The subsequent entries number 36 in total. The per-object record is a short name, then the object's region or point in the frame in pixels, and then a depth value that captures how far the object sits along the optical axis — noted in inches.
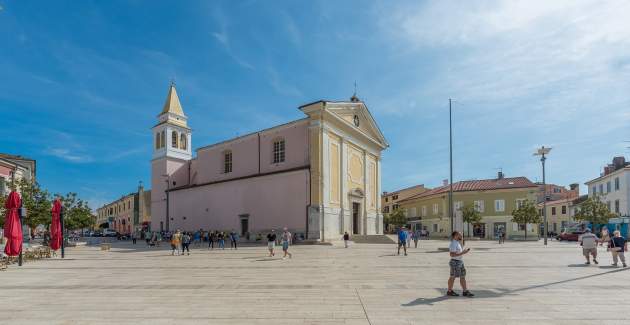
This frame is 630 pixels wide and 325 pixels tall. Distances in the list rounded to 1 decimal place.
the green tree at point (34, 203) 1109.7
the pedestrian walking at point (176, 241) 900.0
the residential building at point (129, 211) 2765.7
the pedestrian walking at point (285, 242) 764.6
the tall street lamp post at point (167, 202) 1873.8
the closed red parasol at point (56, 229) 782.5
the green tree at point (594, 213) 1589.6
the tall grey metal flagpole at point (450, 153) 1103.2
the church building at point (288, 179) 1343.5
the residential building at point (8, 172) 1291.8
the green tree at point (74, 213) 1310.3
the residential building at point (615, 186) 1763.0
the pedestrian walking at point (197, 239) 1409.3
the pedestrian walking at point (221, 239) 1122.9
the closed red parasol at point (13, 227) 582.6
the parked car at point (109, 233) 2636.8
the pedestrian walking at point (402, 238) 842.8
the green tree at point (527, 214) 1771.7
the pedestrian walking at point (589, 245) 621.9
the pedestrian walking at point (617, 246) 587.9
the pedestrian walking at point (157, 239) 1336.1
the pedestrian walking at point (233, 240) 1119.0
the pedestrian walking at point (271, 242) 784.9
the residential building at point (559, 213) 2428.6
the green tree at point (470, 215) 1971.0
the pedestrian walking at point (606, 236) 640.3
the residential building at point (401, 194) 3070.9
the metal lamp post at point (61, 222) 812.4
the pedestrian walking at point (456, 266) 361.1
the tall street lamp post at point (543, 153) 1274.6
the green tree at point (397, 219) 2554.1
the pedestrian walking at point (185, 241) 920.9
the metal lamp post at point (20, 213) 646.3
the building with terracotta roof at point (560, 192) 2832.2
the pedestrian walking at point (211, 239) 1160.8
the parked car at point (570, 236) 1621.6
